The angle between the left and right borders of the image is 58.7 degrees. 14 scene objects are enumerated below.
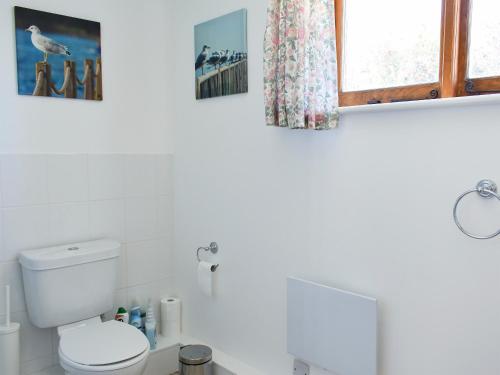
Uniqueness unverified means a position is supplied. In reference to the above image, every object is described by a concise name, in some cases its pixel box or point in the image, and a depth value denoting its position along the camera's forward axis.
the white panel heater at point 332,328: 1.74
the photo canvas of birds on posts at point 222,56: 2.22
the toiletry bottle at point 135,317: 2.53
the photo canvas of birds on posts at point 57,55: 2.19
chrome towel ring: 1.43
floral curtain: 1.74
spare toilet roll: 2.70
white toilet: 1.88
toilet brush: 2.04
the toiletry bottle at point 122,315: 2.47
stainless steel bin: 2.30
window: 1.51
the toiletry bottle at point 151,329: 2.54
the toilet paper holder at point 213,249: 2.44
